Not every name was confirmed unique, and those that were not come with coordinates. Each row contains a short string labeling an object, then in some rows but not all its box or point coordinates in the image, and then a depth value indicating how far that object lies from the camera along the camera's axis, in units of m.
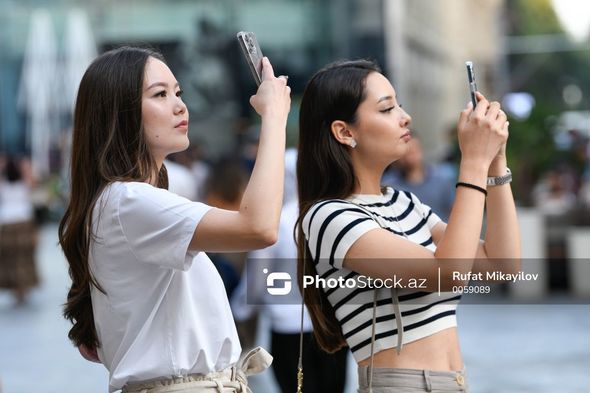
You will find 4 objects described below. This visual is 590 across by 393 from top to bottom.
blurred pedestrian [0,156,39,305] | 26.50
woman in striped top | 5.44
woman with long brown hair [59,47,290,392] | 5.02
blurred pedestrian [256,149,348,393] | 10.89
